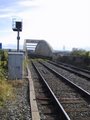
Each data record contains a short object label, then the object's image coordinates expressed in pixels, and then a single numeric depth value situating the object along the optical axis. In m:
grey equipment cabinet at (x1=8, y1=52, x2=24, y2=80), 7.06
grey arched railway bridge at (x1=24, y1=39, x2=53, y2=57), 32.67
